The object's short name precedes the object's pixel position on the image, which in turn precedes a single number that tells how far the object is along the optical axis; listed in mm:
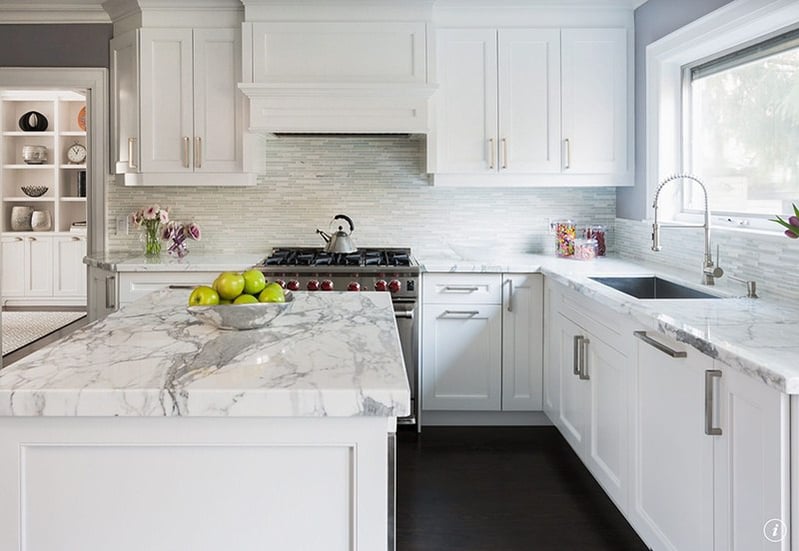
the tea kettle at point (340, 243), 3932
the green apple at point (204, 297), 1770
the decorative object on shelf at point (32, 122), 7816
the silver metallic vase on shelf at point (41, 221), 7855
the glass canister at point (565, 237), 4145
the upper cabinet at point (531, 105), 3938
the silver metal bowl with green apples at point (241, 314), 1738
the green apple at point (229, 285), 1792
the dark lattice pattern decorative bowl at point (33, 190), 7871
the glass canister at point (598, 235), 4203
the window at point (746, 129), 2758
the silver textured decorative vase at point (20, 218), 7840
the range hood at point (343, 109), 3795
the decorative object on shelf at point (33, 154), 7816
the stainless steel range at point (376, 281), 3668
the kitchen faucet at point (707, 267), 2729
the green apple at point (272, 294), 1826
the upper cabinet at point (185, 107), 3953
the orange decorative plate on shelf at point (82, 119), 7852
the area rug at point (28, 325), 5840
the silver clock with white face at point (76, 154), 7883
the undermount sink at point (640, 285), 3215
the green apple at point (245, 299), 1782
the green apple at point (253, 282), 1833
